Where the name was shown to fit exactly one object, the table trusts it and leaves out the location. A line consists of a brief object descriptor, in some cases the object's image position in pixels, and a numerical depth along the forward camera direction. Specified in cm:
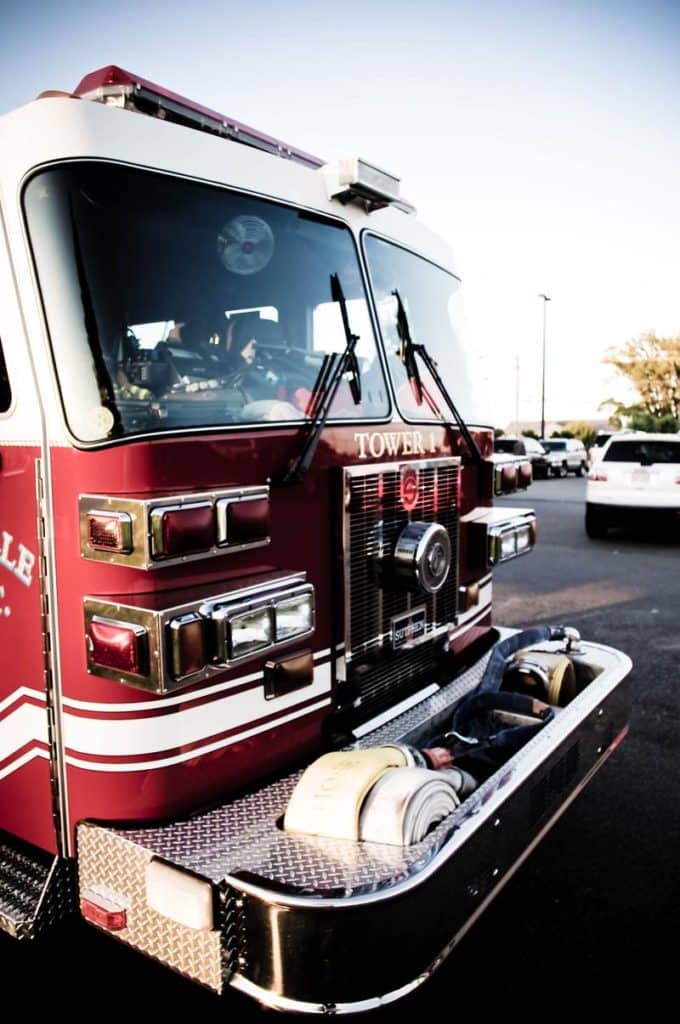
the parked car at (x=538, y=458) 2669
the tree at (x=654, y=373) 4738
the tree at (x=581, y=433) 4252
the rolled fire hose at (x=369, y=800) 207
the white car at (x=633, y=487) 1164
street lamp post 4064
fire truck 189
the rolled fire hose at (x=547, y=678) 317
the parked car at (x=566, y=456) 2777
